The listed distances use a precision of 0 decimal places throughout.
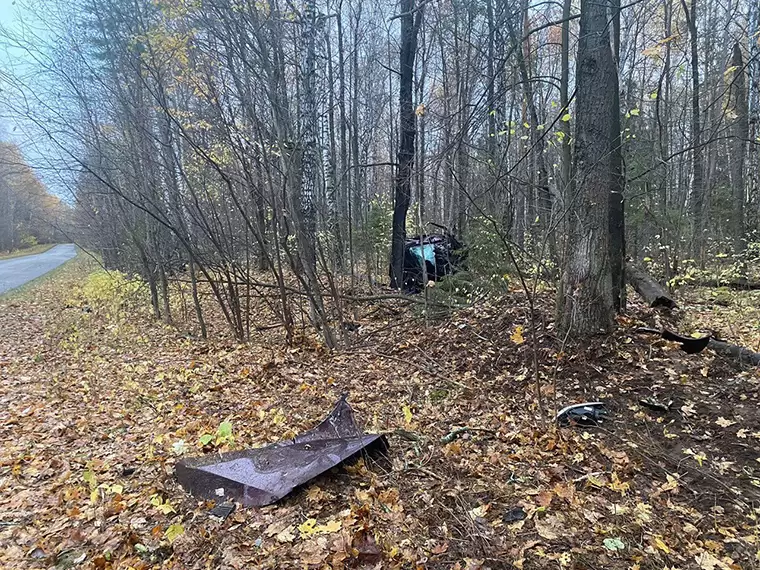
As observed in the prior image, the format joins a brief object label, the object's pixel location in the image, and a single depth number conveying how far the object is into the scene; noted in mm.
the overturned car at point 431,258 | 7964
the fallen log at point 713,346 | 4203
